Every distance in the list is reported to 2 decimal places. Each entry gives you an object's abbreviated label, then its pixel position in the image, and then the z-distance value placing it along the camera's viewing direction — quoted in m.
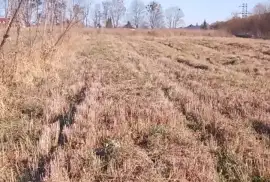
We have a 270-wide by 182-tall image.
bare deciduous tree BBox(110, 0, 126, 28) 109.74
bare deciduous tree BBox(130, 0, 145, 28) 120.43
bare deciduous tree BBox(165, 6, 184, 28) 129.38
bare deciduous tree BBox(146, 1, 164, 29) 114.45
